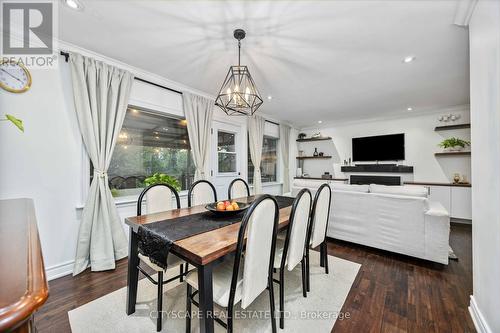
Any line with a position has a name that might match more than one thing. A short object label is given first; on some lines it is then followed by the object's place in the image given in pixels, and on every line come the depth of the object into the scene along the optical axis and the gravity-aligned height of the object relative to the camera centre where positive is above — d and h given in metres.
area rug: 1.54 -1.24
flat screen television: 5.05 +0.49
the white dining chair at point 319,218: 1.97 -0.54
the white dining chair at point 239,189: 3.01 -0.33
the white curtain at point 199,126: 3.40 +0.74
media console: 4.89 -0.04
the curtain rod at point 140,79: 2.24 +1.28
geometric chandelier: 1.92 +0.70
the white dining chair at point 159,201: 1.70 -0.35
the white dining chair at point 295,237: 1.56 -0.58
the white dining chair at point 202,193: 2.50 -0.33
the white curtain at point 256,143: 4.78 +0.58
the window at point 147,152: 2.80 +0.24
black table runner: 1.31 -0.47
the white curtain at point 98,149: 2.28 +0.24
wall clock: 1.93 +0.92
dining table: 1.12 -0.51
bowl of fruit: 1.82 -0.39
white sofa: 2.33 -0.70
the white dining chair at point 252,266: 1.19 -0.64
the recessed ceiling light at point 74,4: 1.65 +1.39
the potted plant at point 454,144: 4.27 +0.48
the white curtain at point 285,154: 5.83 +0.39
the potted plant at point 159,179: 2.89 -0.17
